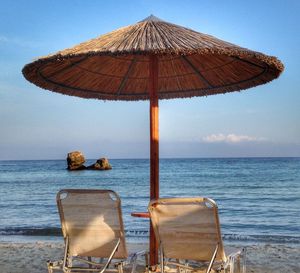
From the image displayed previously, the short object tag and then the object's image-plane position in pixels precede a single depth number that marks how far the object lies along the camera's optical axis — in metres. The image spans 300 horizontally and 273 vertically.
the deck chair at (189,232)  3.21
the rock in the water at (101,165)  55.59
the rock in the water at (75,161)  55.71
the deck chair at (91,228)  3.48
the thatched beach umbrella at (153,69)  3.51
